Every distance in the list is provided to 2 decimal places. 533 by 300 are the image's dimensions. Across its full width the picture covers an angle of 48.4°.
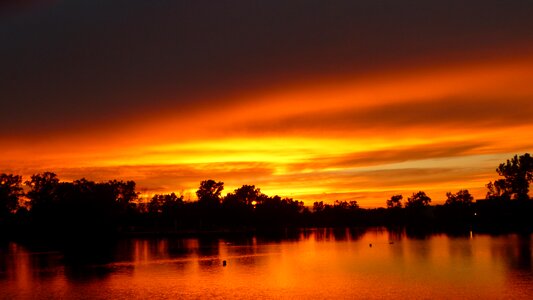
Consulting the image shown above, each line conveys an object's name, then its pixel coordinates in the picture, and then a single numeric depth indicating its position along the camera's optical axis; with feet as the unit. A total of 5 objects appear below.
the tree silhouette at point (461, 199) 626.72
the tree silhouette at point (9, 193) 425.28
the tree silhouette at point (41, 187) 424.46
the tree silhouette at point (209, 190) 580.71
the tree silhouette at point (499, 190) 438.81
